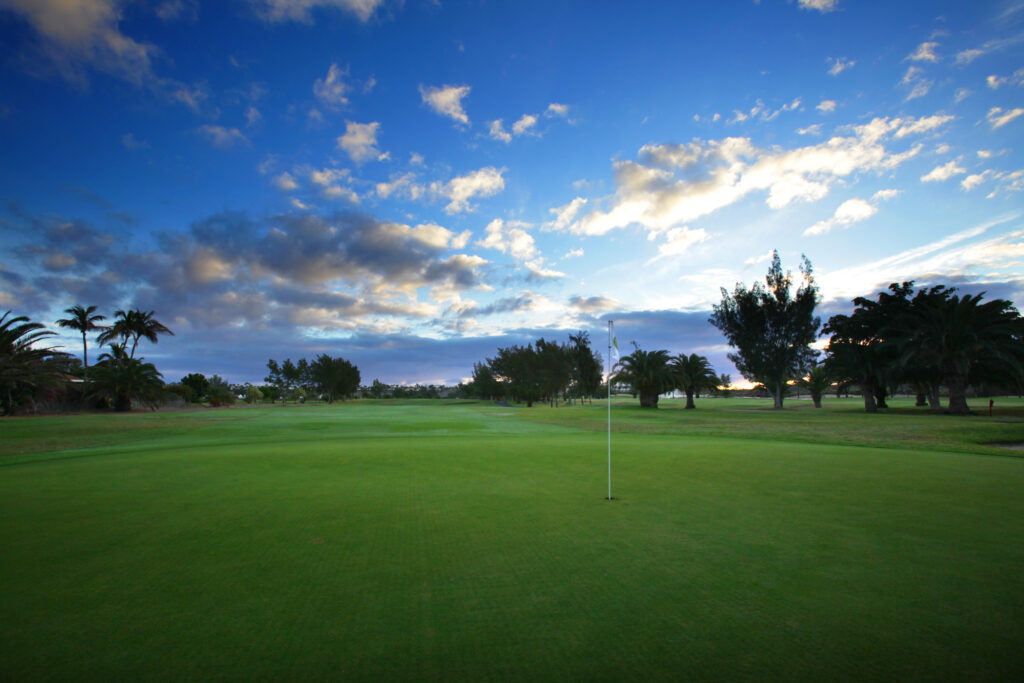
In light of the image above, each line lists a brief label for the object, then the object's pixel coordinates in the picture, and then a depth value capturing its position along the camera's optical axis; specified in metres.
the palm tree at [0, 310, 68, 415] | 36.91
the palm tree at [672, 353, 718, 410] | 59.22
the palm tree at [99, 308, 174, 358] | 62.47
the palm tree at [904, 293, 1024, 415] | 31.56
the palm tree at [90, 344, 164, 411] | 51.47
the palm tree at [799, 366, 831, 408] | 62.17
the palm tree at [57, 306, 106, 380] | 58.12
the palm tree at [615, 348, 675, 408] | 58.83
